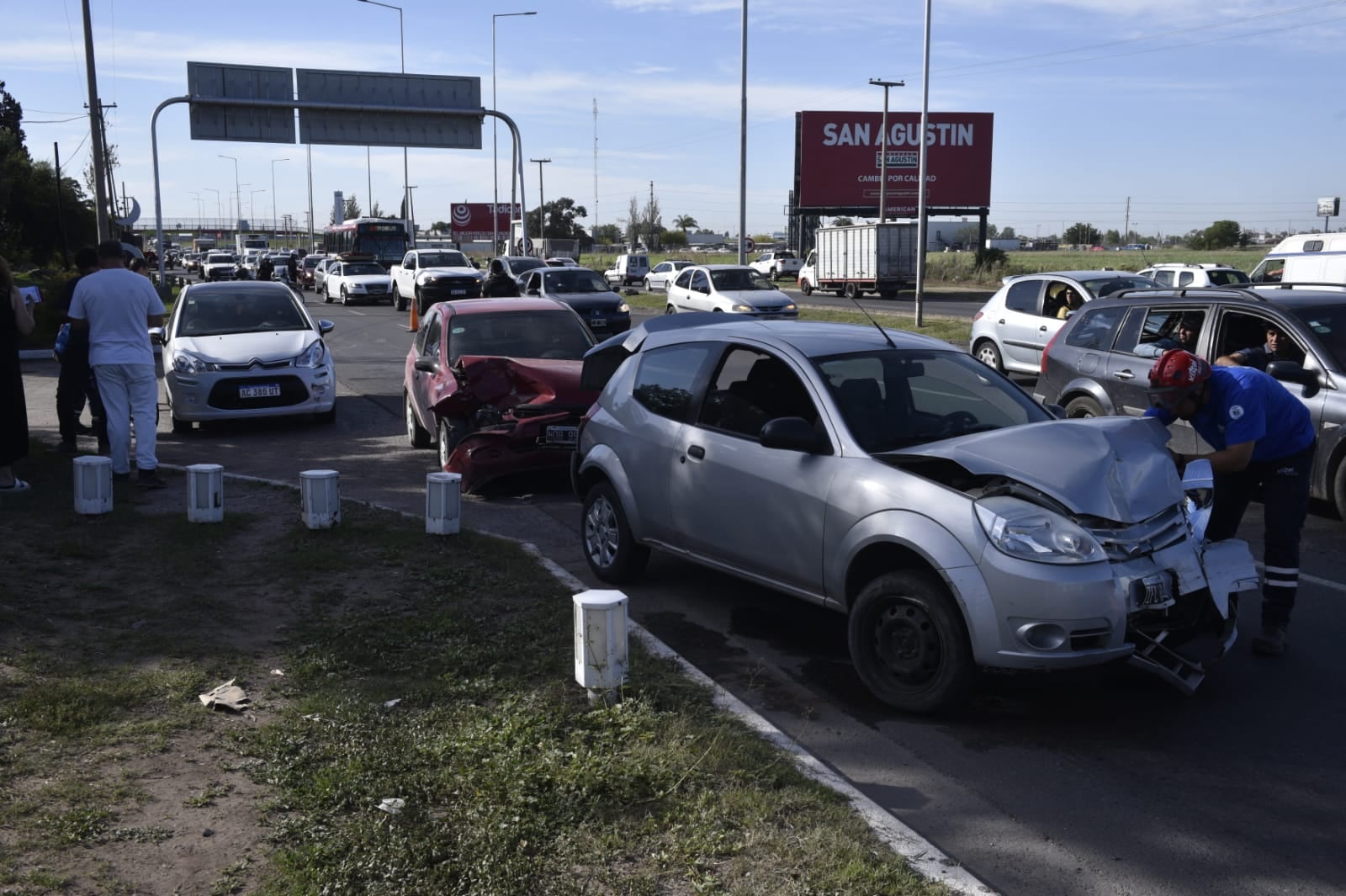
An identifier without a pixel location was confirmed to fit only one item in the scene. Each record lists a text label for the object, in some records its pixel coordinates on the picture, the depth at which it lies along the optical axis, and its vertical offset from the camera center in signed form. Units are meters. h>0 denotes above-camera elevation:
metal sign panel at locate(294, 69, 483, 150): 35.00 +4.19
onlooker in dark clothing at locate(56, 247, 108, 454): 11.48 -1.24
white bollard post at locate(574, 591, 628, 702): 4.94 -1.55
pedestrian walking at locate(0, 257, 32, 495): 8.84 -0.89
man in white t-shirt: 9.27 -0.60
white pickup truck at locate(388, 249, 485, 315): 34.31 -0.73
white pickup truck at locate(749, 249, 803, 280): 66.00 -0.38
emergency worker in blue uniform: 5.79 -0.87
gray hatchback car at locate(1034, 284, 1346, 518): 8.89 -0.67
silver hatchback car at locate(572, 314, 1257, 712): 4.90 -1.11
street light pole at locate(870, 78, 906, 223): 45.44 +3.73
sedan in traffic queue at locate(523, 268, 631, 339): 26.45 -0.83
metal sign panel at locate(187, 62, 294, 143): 33.84 +4.45
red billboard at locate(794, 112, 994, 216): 63.25 +5.29
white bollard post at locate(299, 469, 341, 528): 8.44 -1.66
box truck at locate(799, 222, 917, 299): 46.53 +0.04
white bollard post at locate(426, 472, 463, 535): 8.22 -1.66
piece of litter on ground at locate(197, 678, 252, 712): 5.12 -1.86
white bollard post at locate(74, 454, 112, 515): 8.71 -1.62
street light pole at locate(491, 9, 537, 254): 55.93 +4.38
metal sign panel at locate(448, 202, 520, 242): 93.38 +2.77
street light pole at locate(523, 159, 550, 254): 82.69 +2.60
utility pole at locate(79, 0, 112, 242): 26.78 +2.61
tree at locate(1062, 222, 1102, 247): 168.75 +3.53
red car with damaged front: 10.02 -1.10
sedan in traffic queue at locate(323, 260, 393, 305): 44.47 -0.93
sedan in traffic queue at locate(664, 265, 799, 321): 28.69 -0.86
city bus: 53.44 +0.73
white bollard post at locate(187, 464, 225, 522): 8.59 -1.67
